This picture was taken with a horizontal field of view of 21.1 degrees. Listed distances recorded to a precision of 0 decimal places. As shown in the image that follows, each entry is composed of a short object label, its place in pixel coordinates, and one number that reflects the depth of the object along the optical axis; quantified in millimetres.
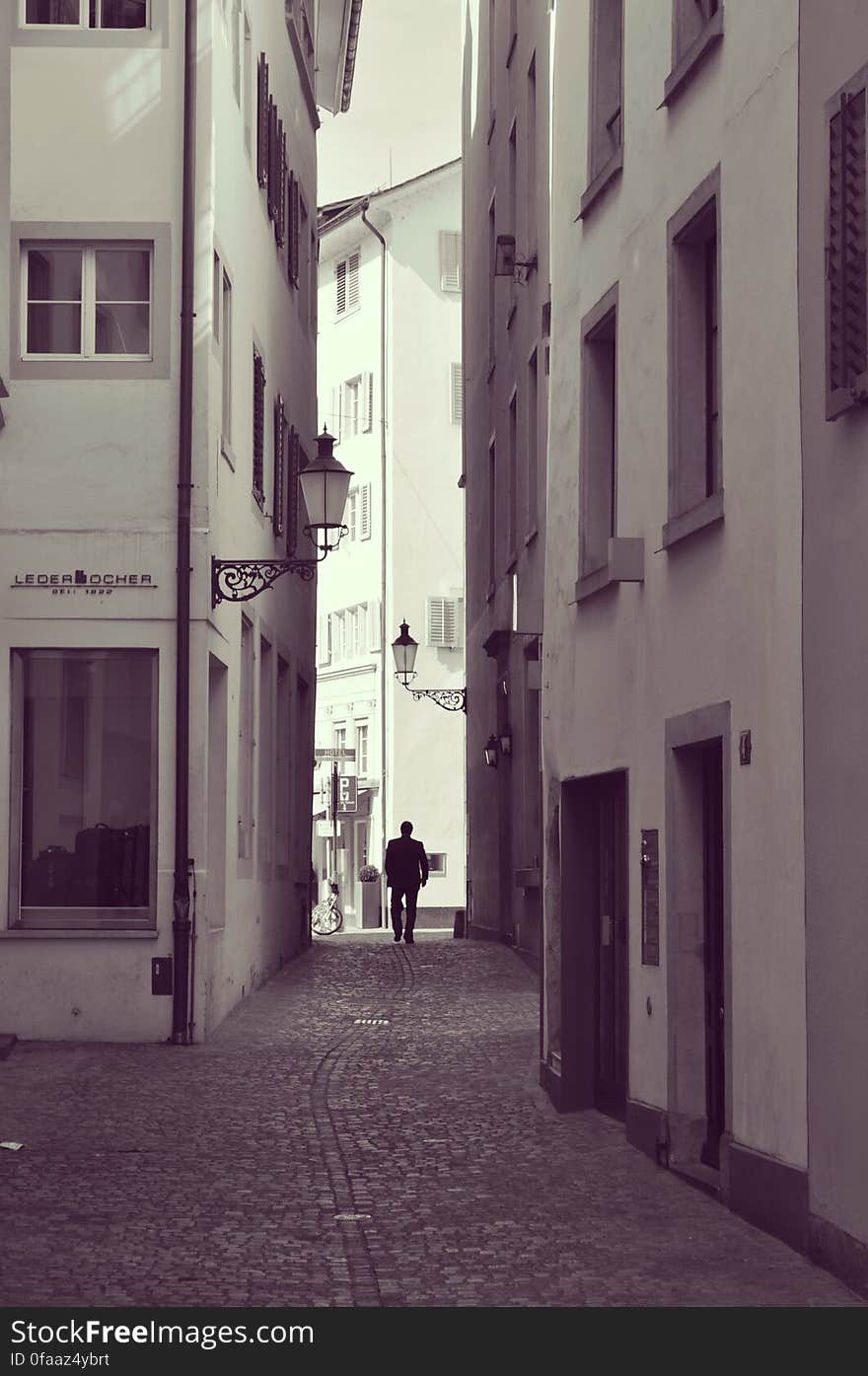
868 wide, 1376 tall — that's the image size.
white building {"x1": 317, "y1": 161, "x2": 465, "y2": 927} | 59875
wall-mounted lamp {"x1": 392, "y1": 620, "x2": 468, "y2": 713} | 39312
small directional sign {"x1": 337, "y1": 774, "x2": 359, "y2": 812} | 57500
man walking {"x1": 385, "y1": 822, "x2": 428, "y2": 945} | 33375
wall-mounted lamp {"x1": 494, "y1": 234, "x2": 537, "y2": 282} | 25144
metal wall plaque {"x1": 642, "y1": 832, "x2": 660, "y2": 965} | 12680
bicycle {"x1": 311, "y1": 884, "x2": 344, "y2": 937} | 43281
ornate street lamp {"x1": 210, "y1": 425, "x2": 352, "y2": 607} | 18641
